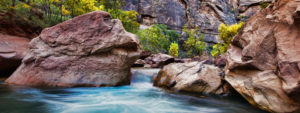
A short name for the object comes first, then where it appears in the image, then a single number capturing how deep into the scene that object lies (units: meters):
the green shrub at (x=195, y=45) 32.16
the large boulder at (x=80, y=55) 5.57
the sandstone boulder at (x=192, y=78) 5.40
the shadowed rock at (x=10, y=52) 6.49
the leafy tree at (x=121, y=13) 17.48
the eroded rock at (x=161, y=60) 14.31
